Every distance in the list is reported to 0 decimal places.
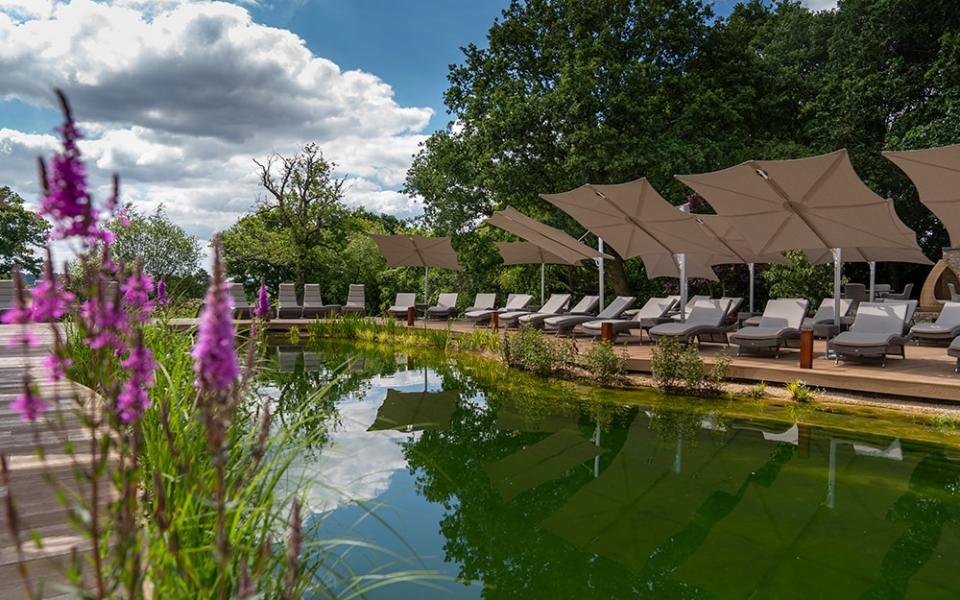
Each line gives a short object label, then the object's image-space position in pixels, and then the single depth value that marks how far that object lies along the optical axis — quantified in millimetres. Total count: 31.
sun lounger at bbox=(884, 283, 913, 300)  15266
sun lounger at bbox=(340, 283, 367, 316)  17641
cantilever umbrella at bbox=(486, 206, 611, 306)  12508
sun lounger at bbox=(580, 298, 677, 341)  11229
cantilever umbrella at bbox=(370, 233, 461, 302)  16672
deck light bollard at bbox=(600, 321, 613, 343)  9930
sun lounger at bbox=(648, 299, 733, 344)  9547
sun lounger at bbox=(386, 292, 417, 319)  16750
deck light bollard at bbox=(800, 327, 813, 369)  7684
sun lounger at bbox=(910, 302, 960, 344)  9438
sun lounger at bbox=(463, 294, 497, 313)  16312
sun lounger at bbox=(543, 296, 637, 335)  12375
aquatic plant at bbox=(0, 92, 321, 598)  1147
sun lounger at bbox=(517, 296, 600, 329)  13268
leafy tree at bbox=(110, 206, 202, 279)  20469
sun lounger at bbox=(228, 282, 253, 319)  16188
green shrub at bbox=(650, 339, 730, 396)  7844
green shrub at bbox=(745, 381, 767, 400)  7605
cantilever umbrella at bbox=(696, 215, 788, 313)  11648
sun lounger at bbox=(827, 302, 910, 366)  7867
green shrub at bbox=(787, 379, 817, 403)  7262
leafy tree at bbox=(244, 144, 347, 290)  19891
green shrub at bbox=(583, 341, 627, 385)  8688
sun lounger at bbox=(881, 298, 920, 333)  8922
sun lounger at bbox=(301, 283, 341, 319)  16906
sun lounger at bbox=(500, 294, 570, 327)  14367
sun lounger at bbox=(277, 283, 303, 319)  16797
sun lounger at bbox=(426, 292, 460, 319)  16500
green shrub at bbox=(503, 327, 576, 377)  9352
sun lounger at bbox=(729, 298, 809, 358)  8867
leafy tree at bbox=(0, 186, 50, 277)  29656
